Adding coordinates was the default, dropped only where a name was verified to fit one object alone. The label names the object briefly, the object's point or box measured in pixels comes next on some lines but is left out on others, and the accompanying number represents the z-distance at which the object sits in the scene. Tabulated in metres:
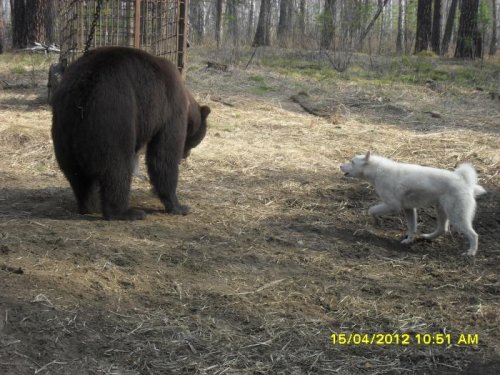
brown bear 6.23
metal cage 11.68
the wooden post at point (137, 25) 10.84
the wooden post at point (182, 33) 11.86
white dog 6.21
